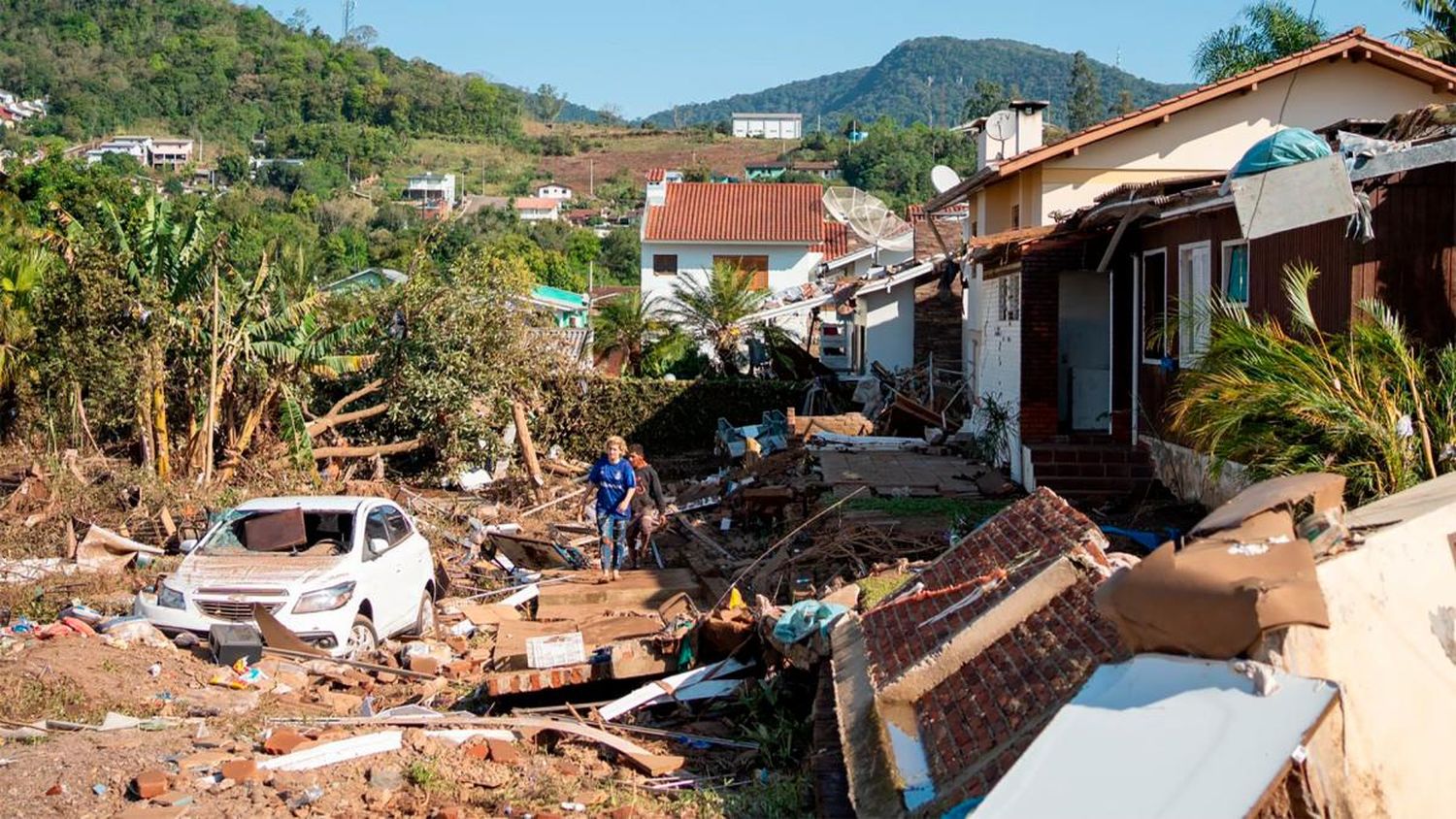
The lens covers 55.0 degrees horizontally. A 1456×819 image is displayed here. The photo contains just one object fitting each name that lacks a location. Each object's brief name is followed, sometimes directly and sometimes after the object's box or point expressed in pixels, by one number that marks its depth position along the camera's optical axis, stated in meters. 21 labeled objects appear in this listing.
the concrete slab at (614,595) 15.71
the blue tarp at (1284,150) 11.17
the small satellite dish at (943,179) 31.08
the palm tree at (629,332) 36.66
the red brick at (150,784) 8.09
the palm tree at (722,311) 36.66
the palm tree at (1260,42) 30.38
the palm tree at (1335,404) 9.59
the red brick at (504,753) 9.21
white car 12.68
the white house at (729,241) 53.66
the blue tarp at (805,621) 10.28
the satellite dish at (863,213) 39.03
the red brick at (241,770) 8.38
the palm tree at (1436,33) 26.73
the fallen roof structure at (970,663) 6.85
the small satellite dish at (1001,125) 29.73
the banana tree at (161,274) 21.89
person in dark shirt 17.33
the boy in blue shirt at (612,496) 16.98
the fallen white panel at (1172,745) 4.81
